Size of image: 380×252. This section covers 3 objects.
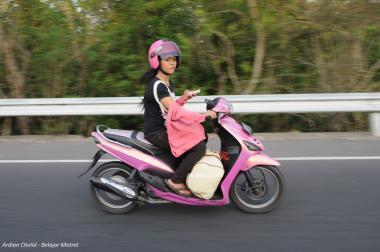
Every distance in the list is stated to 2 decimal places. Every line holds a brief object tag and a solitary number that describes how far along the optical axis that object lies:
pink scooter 4.53
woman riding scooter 4.39
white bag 4.48
